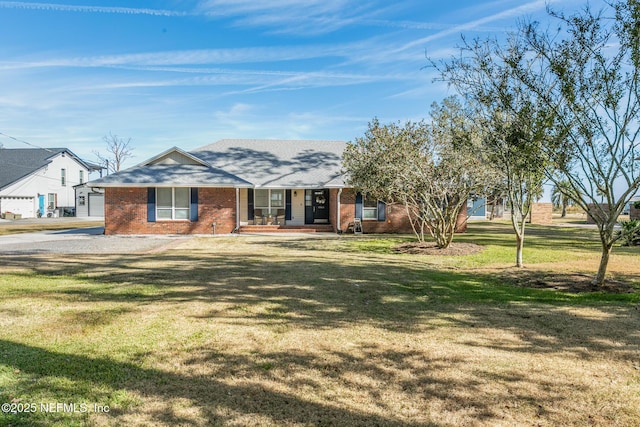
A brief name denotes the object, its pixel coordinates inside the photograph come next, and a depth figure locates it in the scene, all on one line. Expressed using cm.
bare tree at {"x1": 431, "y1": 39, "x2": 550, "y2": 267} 898
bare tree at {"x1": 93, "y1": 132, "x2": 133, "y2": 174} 6081
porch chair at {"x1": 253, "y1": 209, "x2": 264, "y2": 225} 2388
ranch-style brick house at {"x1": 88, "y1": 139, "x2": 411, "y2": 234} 2089
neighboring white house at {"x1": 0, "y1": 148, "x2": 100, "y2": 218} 3828
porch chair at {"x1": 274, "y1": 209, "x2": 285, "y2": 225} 2425
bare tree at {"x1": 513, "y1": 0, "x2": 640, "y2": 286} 821
